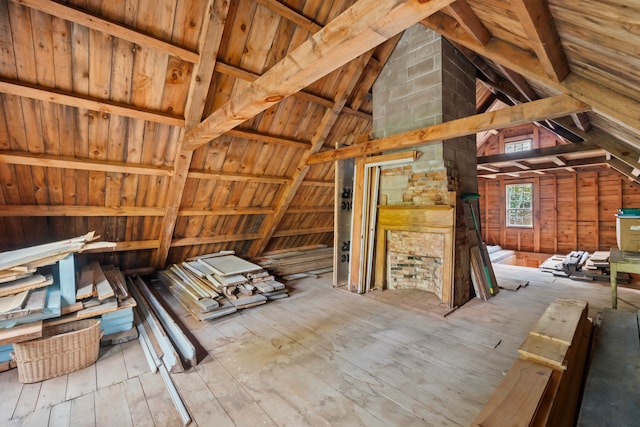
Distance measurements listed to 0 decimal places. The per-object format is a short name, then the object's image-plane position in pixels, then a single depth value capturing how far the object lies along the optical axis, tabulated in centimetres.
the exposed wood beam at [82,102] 250
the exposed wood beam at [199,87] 270
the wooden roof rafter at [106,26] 223
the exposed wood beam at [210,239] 489
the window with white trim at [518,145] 905
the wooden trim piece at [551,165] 627
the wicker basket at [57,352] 226
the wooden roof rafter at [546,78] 179
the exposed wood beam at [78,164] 290
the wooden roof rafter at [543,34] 149
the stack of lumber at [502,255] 866
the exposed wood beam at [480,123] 236
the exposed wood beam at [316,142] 413
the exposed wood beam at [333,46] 116
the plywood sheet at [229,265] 428
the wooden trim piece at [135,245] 436
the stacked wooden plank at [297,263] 552
